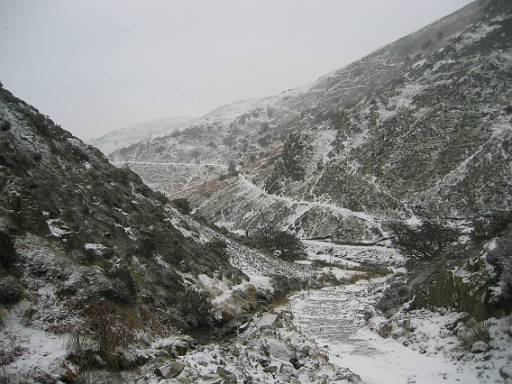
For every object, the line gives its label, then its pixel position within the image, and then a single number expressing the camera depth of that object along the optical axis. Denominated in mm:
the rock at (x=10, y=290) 8665
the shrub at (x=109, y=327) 8215
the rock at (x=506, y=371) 8078
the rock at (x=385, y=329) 14055
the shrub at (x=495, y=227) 18461
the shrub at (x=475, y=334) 9938
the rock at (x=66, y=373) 6902
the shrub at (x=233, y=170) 108712
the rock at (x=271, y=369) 9195
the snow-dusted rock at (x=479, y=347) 9539
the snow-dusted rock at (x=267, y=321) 14295
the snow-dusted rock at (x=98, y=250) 12922
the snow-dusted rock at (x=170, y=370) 7766
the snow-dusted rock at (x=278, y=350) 10586
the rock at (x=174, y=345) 9734
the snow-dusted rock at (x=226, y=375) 7882
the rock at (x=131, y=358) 8234
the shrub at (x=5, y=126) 17625
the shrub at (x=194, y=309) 14352
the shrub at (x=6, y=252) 9672
